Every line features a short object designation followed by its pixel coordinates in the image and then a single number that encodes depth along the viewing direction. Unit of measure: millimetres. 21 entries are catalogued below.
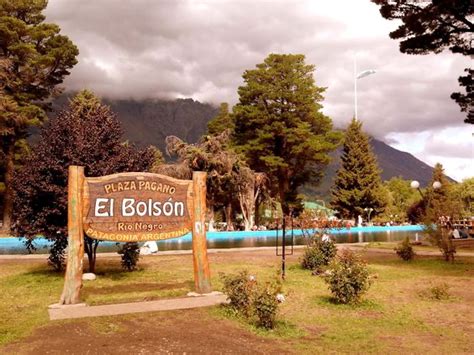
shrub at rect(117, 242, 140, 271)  16484
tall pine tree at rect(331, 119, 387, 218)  54438
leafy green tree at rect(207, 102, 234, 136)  61000
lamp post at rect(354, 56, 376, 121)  68400
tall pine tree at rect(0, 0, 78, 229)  39938
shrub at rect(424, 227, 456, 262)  19609
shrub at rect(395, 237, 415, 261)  20125
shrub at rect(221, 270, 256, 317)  9562
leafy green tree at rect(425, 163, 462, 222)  19781
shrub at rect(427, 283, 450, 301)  11571
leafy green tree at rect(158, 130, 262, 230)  38438
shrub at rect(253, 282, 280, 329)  8445
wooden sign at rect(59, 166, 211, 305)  10383
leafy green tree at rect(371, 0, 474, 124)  18828
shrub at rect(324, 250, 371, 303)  10688
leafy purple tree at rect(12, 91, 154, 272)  14102
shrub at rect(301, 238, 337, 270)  16422
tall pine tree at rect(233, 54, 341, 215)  53656
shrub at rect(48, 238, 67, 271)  15383
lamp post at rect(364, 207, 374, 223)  55216
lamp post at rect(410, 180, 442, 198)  31789
